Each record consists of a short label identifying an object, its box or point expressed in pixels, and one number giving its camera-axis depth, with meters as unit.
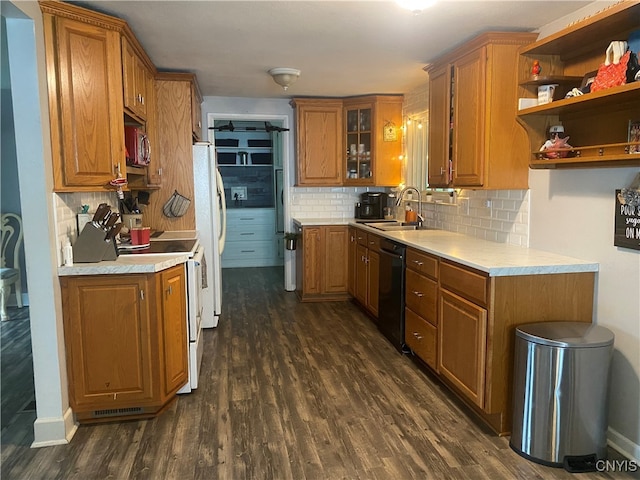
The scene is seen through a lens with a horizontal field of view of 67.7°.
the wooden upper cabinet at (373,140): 5.40
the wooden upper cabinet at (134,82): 2.90
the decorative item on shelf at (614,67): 2.13
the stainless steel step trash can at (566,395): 2.22
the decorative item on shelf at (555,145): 2.65
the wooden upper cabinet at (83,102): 2.49
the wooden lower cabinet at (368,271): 4.40
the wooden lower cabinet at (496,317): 2.49
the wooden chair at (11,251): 4.77
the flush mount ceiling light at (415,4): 2.47
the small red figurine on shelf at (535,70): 2.72
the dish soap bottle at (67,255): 2.60
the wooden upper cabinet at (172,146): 4.20
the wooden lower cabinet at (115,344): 2.62
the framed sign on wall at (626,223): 2.28
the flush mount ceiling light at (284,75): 4.08
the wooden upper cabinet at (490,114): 3.03
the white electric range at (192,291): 3.12
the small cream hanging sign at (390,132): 5.42
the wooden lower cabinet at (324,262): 5.31
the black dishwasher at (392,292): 3.73
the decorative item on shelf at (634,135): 2.25
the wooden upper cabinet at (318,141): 5.52
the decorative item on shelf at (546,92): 2.74
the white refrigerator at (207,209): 4.34
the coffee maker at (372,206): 5.59
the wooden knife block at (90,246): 2.66
